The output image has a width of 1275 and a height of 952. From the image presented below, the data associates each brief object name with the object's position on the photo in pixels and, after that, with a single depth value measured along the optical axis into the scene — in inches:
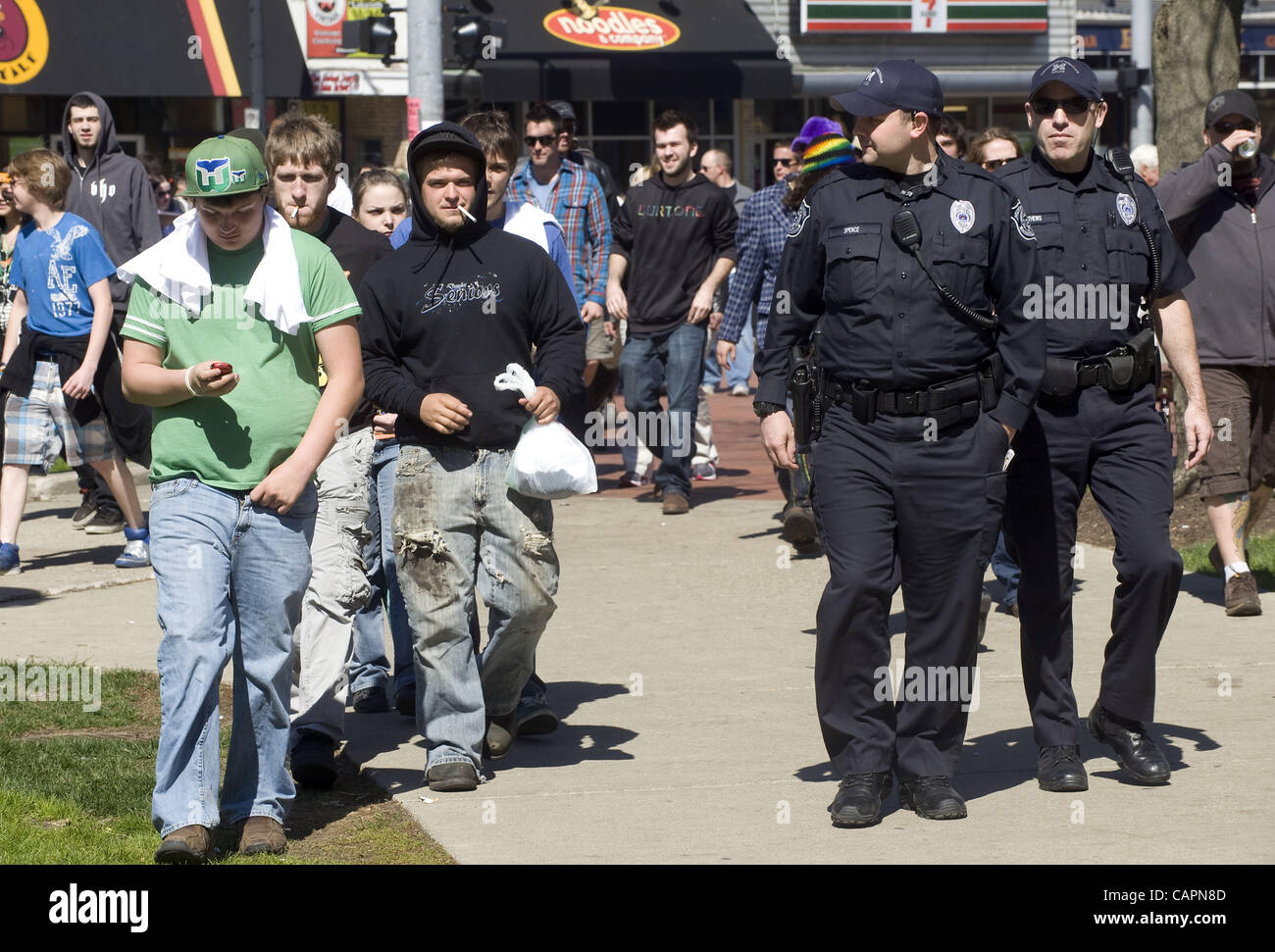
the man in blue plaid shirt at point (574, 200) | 420.5
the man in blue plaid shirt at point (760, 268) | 395.9
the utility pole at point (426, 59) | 570.3
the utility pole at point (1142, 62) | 1137.4
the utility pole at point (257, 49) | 999.6
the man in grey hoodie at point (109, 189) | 406.3
